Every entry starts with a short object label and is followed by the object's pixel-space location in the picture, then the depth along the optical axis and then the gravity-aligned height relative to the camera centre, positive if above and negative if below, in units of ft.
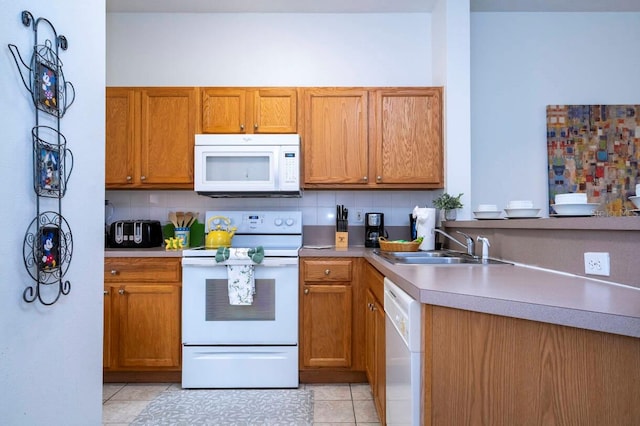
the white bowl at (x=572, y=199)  4.62 +0.23
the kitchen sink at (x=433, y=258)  5.89 -0.72
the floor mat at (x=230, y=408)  6.41 -3.54
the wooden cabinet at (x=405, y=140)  8.72 +1.84
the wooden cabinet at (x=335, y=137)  8.75 +1.91
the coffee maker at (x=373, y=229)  9.04 -0.29
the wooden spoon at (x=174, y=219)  9.12 -0.04
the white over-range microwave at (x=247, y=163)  8.36 +1.25
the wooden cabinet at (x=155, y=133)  8.71 +1.99
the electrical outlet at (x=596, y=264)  3.91 -0.50
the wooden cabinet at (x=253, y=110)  8.76 +2.56
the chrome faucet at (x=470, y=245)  6.60 -0.50
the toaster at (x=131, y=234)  8.44 -0.38
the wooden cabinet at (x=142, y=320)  7.72 -2.15
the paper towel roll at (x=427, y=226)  8.09 -0.19
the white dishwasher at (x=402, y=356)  3.49 -1.48
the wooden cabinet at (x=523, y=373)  2.64 -1.24
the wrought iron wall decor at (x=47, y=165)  3.51 +0.53
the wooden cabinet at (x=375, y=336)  5.56 -2.02
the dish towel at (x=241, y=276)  7.49 -1.20
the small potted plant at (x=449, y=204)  8.32 +0.31
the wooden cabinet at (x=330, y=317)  7.76 -2.11
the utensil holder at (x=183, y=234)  8.87 -0.40
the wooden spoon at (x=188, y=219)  9.29 -0.04
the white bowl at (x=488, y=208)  6.98 +0.18
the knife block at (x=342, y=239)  9.02 -0.53
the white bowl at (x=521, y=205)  5.91 +0.20
